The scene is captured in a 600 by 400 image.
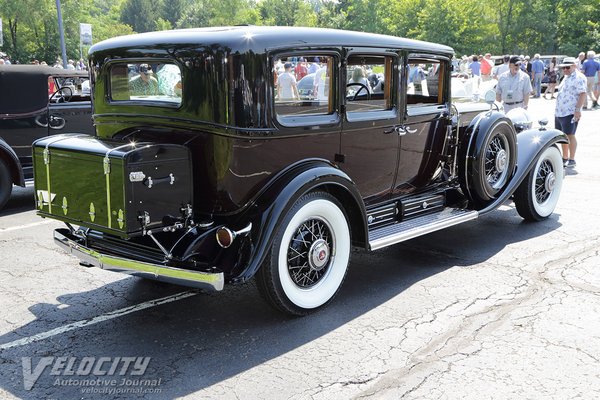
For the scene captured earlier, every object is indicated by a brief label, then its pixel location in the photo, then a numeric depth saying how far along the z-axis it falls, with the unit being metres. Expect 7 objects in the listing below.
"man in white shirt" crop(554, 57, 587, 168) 8.92
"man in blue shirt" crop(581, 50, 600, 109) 17.70
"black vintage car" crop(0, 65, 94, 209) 7.10
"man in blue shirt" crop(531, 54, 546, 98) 23.12
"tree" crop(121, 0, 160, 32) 88.25
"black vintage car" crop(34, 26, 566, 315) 3.47
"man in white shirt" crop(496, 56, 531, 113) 9.84
